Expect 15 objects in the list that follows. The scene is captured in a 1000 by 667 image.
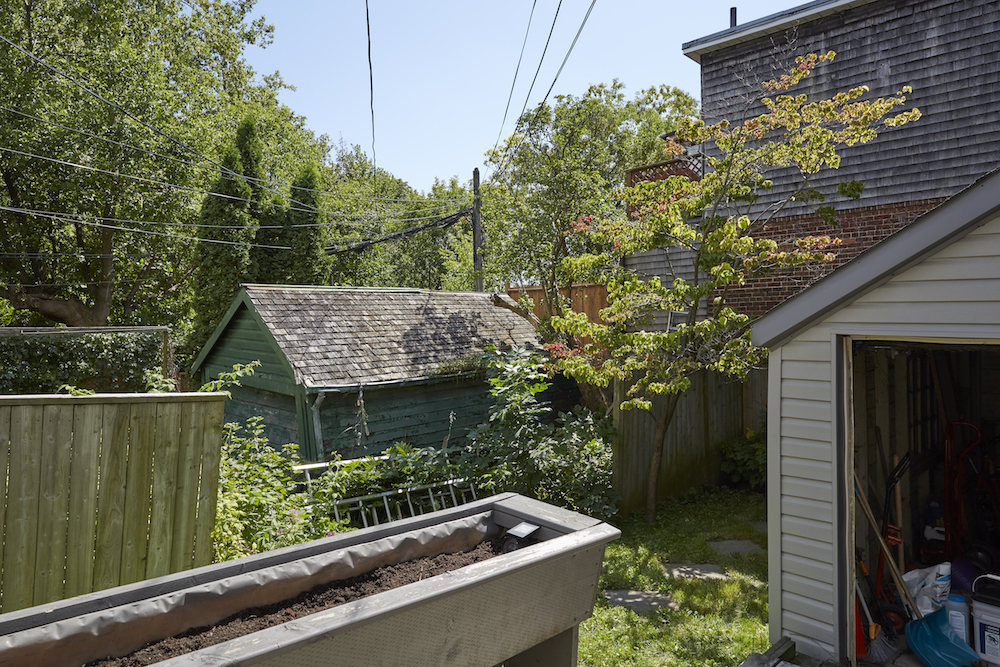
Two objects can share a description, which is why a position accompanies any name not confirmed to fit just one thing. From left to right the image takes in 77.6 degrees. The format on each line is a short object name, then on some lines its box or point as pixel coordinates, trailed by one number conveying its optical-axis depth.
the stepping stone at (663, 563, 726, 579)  5.84
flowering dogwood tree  6.85
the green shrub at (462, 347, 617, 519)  6.80
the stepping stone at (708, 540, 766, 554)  6.45
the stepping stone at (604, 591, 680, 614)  5.20
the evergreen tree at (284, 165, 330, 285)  21.84
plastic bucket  3.95
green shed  8.98
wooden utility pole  17.88
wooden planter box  2.25
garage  3.34
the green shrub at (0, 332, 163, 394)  12.57
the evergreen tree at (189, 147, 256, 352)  19.41
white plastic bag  4.29
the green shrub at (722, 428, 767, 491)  8.45
